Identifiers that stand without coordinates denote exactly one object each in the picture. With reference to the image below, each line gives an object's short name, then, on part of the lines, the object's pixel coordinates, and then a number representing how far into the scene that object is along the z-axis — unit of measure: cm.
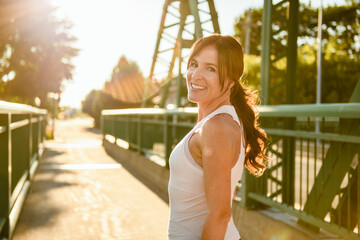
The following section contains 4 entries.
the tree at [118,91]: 4181
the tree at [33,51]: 2878
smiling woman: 152
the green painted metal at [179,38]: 973
